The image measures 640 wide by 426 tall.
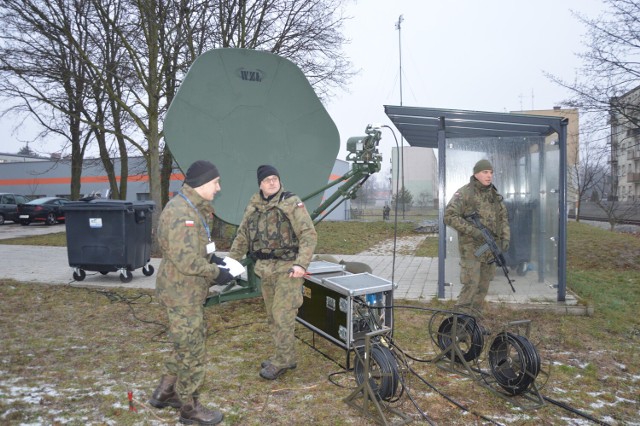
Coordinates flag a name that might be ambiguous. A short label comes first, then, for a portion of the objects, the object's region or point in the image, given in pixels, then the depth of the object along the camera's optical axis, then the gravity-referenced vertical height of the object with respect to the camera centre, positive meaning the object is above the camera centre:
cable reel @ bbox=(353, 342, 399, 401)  3.18 -1.18
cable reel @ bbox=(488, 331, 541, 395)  3.35 -1.20
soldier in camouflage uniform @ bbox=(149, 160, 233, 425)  3.01 -0.46
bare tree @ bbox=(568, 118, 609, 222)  10.26 +1.82
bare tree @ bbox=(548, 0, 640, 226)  9.10 +2.54
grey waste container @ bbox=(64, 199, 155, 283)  7.73 -0.39
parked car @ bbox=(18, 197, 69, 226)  21.98 +0.07
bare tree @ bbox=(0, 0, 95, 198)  11.00 +4.33
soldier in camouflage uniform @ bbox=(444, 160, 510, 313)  4.91 -0.16
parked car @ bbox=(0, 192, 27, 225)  22.62 +0.28
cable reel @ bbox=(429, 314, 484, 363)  3.89 -1.12
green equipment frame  5.16 +0.40
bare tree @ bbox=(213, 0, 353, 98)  13.32 +5.73
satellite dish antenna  5.15 +1.10
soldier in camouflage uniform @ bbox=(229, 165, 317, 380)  3.89 -0.32
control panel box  4.02 -0.89
